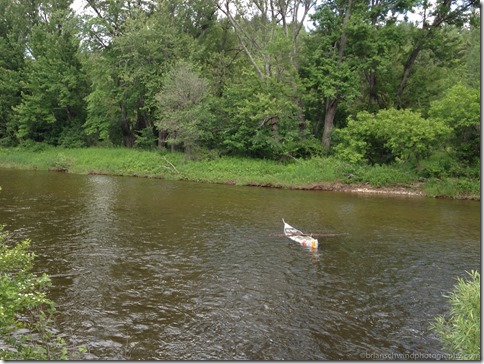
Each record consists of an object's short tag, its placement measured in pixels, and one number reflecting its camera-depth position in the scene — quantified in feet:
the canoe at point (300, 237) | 51.67
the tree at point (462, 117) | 97.86
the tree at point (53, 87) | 156.25
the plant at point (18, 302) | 19.45
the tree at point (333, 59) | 116.98
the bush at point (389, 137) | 101.30
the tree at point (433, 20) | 117.80
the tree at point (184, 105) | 121.19
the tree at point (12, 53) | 165.27
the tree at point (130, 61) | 132.16
